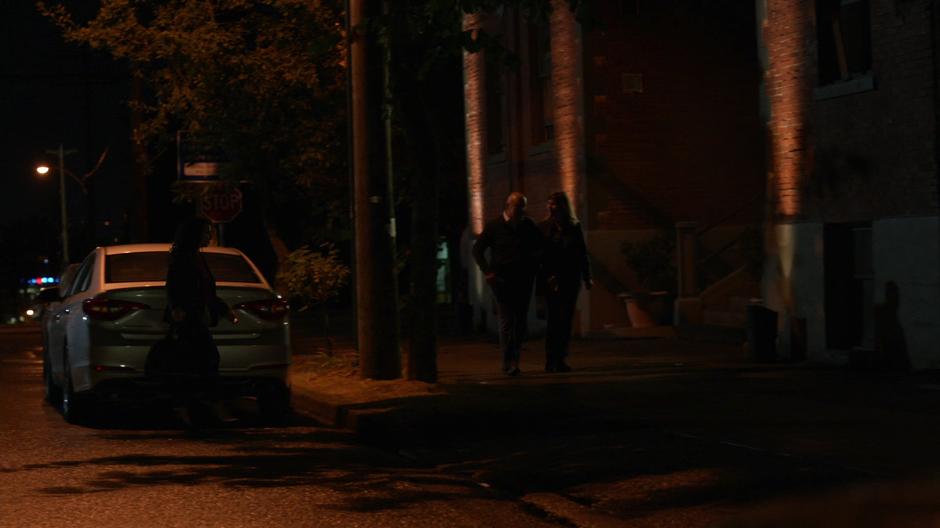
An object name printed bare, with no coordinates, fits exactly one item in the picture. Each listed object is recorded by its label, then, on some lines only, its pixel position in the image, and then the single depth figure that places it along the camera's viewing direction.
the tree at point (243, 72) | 21.59
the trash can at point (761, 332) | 16.25
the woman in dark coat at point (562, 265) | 15.67
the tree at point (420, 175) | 14.39
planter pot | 21.34
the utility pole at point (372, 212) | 15.06
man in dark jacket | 15.48
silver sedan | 12.48
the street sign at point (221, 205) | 22.12
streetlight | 57.54
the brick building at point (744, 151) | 14.79
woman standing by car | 12.34
